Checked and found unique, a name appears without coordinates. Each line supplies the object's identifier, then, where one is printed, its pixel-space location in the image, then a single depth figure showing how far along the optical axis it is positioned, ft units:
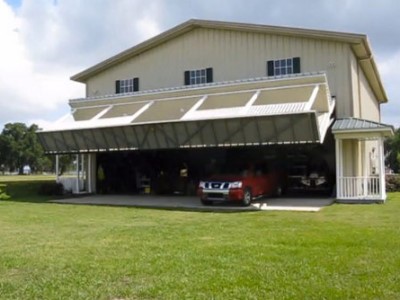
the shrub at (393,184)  85.76
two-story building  63.00
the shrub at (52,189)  84.94
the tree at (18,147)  342.85
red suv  59.93
